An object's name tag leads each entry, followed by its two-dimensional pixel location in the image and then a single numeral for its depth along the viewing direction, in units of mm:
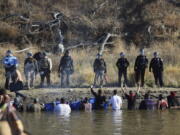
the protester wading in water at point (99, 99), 26688
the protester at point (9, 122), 10883
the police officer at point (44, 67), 28303
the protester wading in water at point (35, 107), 25922
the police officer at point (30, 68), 27859
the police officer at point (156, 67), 28266
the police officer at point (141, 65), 28203
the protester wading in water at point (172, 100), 27125
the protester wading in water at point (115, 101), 26156
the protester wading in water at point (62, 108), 24797
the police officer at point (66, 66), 28547
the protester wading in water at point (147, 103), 26828
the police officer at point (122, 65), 28422
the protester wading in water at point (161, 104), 26812
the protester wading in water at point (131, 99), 26656
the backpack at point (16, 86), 26656
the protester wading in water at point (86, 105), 26347
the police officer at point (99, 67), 28688
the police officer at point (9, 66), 27203
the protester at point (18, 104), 26184
